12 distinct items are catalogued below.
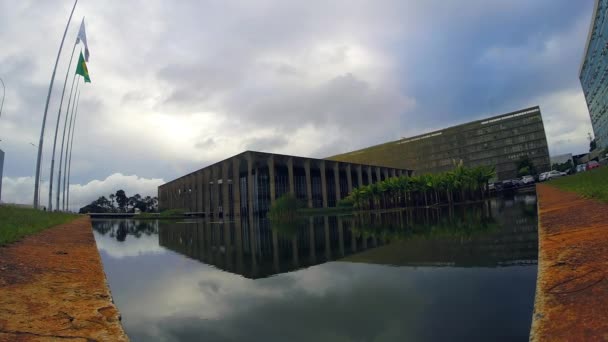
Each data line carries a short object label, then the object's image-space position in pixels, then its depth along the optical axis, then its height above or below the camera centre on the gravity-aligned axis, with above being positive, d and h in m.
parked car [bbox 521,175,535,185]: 51.19 +1.19
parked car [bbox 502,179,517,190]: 50.07 +0.59
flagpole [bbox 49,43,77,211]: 33.25 +4.52
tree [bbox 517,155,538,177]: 71.50 +4.60
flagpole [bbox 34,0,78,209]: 25.33 +6.75
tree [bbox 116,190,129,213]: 94.25 +4.59
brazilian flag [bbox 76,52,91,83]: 27.38 +12.44
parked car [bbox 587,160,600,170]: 44.60 +2.54
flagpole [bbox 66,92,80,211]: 45.31 +8.29
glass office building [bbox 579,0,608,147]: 45.57 +17.99
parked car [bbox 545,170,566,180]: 51.62 +1.80
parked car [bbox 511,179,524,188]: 51.41 +0.85
